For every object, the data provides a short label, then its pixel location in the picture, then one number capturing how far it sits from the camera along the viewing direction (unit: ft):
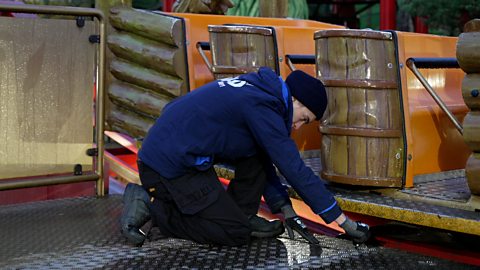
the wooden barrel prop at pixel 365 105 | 23.12
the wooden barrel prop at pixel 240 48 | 27.89
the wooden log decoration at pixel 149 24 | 33.53
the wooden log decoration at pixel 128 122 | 37.27
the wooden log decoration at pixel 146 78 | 34.24
